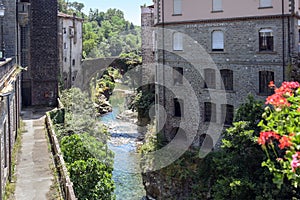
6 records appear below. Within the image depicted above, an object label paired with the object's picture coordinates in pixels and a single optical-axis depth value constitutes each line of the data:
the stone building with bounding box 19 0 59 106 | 30.73
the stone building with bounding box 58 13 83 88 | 40.72
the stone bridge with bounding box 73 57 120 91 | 45.50
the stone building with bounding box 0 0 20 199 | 12.46
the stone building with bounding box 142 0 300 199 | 23.12
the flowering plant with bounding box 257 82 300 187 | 5.25
